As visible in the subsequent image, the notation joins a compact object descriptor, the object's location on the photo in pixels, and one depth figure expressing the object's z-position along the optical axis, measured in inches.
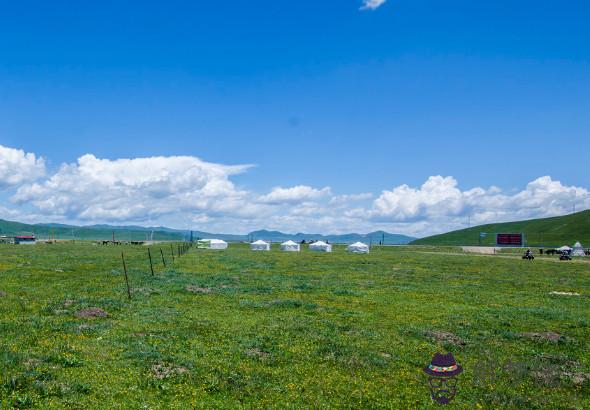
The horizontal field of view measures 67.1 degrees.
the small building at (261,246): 5812.0
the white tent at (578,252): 5452.8
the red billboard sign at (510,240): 6511.3
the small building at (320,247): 5858.3
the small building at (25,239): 6959.2
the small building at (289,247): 5674.2
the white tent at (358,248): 5502.0
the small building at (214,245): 5807.1
